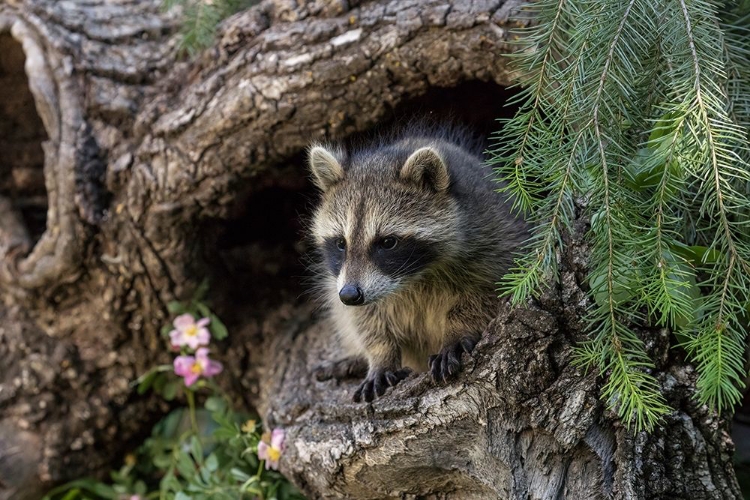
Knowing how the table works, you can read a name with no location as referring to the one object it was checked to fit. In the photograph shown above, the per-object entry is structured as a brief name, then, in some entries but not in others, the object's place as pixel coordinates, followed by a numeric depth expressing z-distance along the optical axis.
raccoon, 6.71
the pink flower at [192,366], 8.33
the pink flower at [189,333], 8.34
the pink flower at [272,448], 7.04
